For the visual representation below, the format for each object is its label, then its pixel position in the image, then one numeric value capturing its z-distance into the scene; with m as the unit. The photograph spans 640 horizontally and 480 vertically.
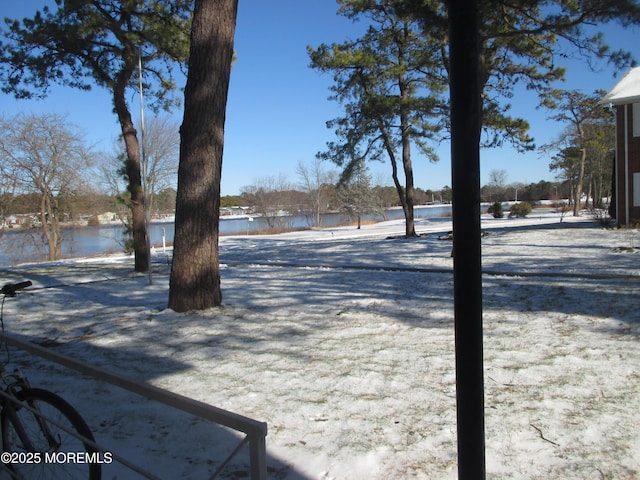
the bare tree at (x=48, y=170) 24.80
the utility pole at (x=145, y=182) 8.78
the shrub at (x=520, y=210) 38.10
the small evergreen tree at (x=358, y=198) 43.19
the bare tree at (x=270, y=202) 48.92
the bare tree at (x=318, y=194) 53.81
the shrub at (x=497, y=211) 38.38
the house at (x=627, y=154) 17.06
